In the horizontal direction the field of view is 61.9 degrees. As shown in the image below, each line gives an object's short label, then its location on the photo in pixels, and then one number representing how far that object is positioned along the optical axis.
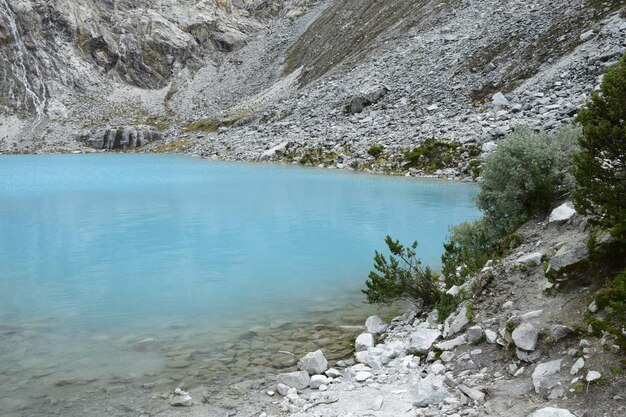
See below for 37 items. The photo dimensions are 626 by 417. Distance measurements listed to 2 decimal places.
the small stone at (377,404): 7.08
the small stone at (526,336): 7.09
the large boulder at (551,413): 5.56
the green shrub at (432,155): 38.94
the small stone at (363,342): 9.39
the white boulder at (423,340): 8.65
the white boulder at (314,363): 8.57
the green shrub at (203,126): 92.59
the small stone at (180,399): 7.73
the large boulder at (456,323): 8.70
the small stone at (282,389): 7.95
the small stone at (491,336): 7.80
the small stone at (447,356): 7.97
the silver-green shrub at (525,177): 11.64
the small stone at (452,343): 8.27
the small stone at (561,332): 6.90
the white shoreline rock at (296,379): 8.15
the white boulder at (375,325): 10.25
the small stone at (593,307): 7.01
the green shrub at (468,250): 10.69
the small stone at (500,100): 43.56
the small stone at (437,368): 7.69
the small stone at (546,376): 6.28
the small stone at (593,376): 5.86
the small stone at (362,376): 8.13
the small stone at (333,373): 8.41
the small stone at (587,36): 44.09
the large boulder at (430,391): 6.88
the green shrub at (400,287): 10.65
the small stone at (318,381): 8.12
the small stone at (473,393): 6.61
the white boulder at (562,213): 10.27
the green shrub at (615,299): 6.15
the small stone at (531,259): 9.24
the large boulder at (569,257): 8.12
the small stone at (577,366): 6.21
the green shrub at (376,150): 45.47
